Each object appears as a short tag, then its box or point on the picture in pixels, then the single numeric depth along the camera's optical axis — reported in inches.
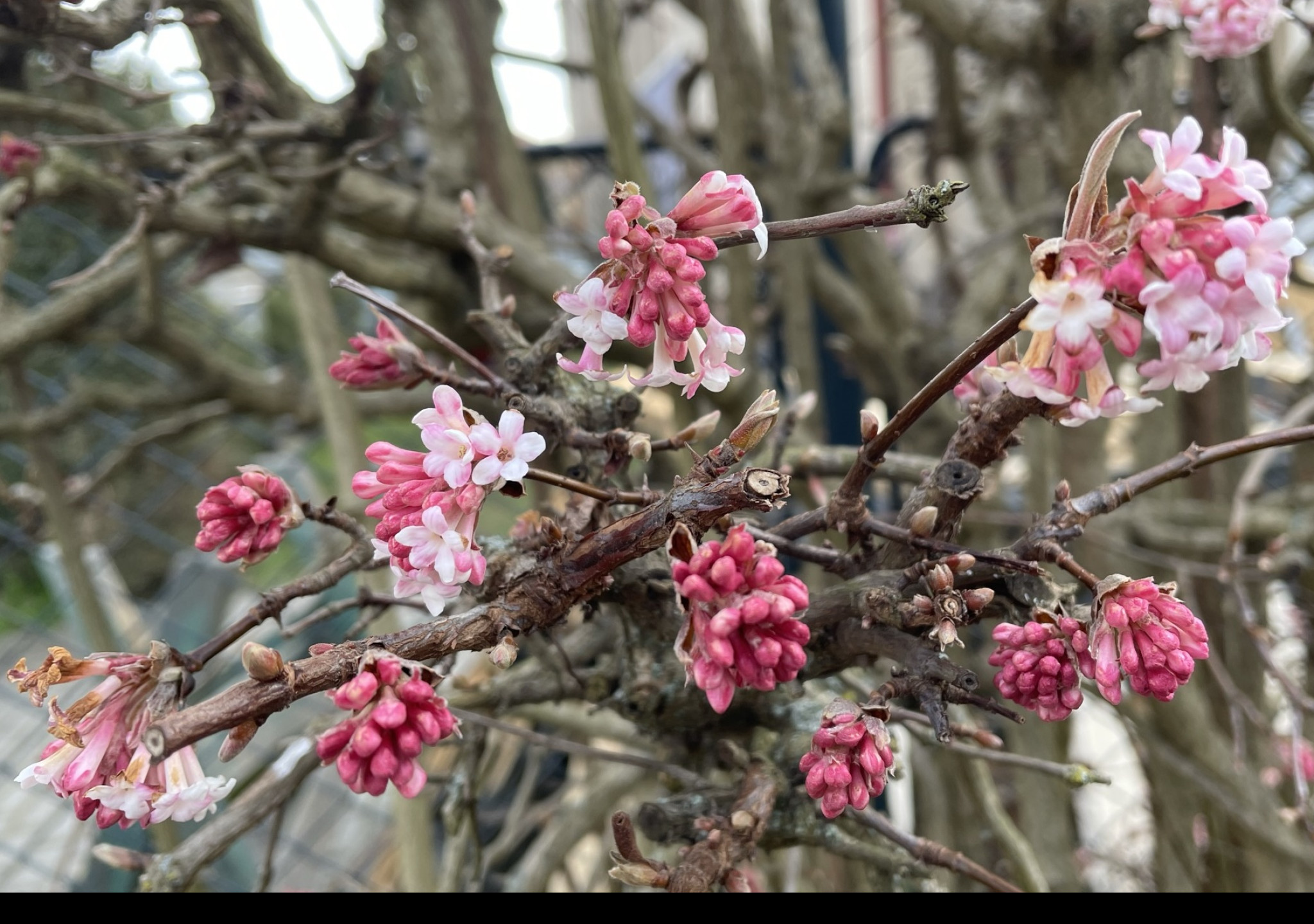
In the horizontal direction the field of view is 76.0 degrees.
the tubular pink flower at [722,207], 15.1
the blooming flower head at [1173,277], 12.0
